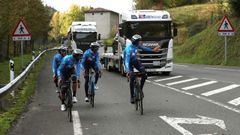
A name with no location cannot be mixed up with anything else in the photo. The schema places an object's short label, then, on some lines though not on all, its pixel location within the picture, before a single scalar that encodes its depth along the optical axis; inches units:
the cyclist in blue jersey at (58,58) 538.6
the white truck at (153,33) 967.6
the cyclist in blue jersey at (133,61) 500.7
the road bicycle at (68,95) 449.1
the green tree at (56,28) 5876.0
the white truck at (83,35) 1681.8
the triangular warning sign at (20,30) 956.0
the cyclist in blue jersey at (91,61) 553.3
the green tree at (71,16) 5787.4
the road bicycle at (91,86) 547.5
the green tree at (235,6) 1530.8
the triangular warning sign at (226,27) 1275.8
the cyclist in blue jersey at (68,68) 475.8
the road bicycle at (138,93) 483.8
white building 5551.2
